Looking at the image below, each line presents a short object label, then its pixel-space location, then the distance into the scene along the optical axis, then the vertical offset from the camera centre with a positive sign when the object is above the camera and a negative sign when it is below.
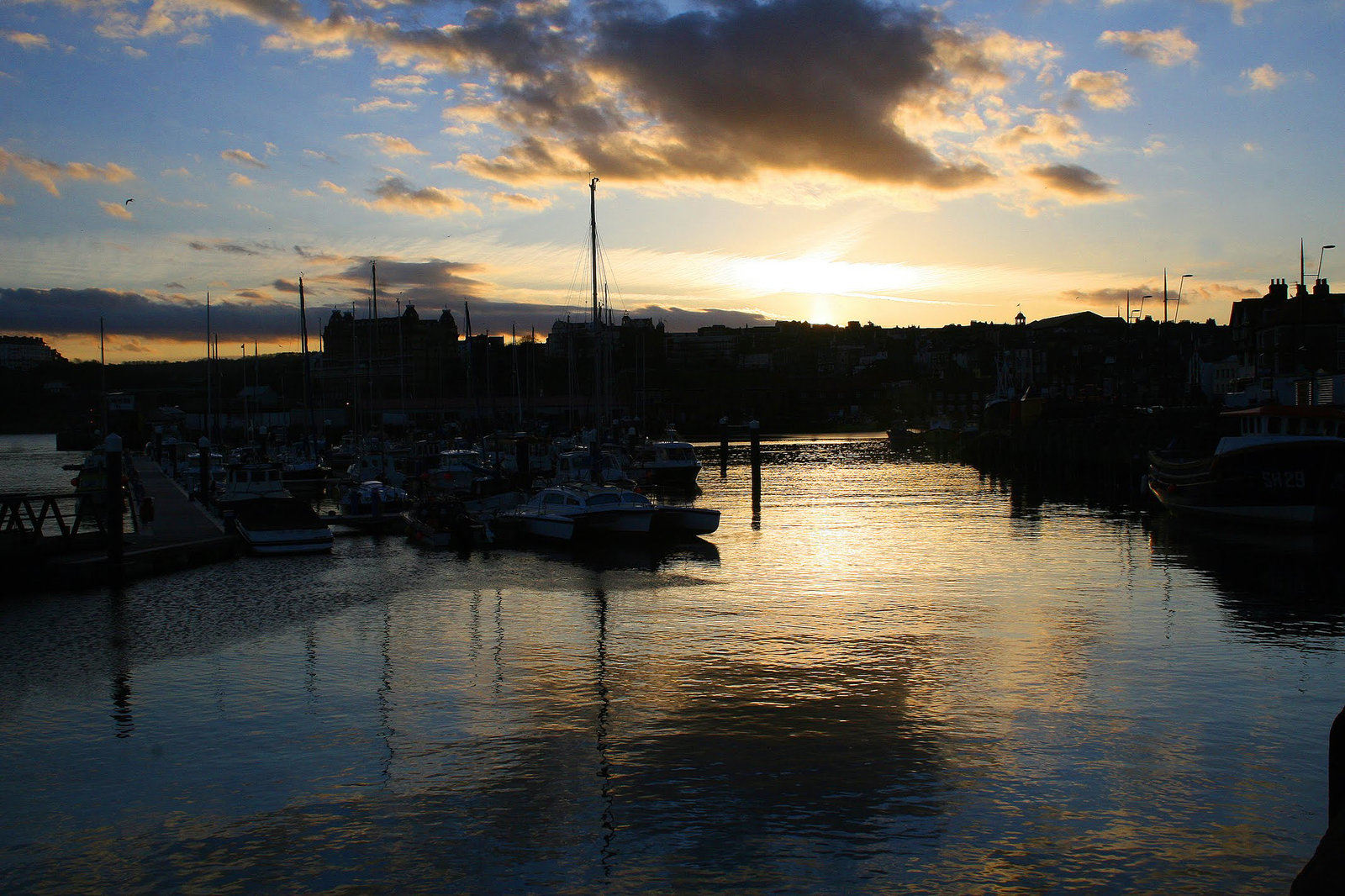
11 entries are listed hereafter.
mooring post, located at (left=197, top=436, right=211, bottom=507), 54.72 -2.92
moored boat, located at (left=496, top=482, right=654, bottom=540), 41.12 -3.91
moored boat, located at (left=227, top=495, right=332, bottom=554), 39.47 -4.18
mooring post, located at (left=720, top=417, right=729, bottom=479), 89.25 -3.28
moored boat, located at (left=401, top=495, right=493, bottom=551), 42.25 -4.52
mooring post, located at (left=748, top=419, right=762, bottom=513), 60.47 -3.39
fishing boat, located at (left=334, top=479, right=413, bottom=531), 48.59 -4.42
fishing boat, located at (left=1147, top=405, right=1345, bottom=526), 41.12 -2.62
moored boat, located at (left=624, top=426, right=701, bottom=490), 71.12 -3.60
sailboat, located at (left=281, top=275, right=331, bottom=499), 70.12 -3.98
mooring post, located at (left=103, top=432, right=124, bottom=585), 31.83 -3.13
